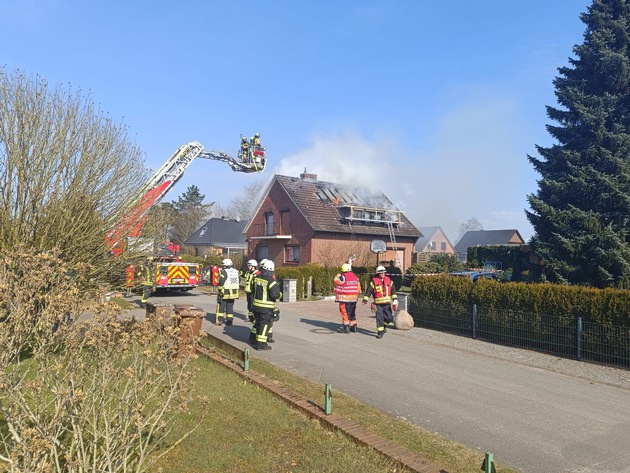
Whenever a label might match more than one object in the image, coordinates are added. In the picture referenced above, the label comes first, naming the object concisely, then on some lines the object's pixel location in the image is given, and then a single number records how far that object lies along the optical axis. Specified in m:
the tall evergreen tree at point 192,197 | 77.19
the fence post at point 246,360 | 7.00
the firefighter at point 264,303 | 9.30
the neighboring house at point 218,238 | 50.75
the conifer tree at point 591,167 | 15.30
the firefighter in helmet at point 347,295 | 11.48
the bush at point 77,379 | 3.07
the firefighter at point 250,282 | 10.71
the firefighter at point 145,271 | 9.68
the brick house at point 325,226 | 28.09
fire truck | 9.35
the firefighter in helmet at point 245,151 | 22.89
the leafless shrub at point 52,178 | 7.83
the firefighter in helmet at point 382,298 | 11.17
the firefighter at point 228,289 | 12.09
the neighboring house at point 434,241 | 74.68
